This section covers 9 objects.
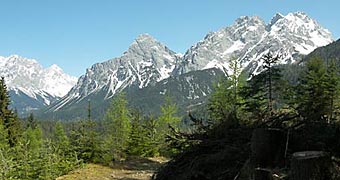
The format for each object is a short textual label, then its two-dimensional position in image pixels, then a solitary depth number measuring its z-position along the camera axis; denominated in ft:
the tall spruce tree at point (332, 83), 71.56
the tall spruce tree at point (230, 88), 76.89
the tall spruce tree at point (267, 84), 62.08
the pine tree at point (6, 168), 51.44
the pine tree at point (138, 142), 91.76
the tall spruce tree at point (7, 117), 123.78
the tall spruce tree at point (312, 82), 73.46
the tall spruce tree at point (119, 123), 94.38
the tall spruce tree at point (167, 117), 107.62
